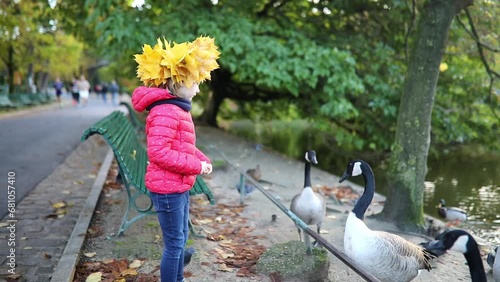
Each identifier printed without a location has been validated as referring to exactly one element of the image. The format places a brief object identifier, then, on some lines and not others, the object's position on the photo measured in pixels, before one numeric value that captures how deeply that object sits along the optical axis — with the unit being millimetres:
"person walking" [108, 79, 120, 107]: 33662
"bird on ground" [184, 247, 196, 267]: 4039
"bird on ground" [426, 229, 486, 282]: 3016
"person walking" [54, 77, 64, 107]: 28509
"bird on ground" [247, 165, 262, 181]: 8638
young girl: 3189
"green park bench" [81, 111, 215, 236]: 4460
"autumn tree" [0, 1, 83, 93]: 20984
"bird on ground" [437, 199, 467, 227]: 7959
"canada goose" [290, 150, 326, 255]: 5102
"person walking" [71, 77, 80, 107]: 32222
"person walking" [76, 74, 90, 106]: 28200
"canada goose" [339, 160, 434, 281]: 3617
